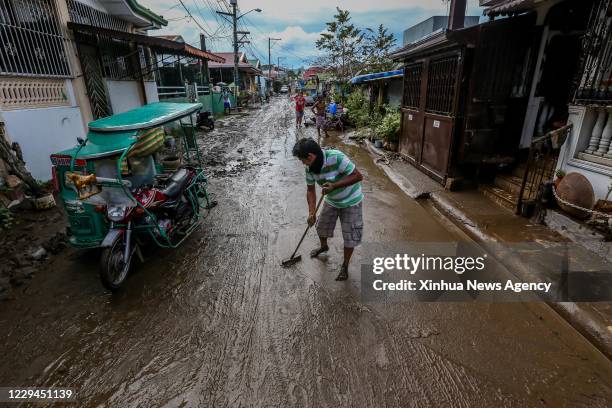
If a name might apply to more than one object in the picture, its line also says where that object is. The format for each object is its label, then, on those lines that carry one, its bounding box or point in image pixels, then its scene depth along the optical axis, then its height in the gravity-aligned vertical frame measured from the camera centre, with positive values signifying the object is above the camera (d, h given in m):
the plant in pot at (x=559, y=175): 4.87 -1.33
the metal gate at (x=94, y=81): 8.67 +0.30
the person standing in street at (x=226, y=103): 23.89 -0.94
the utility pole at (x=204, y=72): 20.19 +1.11
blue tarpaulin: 12.79 +0.48
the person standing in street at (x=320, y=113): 14.70 -1.10
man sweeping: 3.38 -1.14
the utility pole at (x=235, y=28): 26.50 +5.08
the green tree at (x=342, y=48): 23.11 +2.95
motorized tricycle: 3.83 -1.32
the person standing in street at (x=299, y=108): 16.94 -0.99
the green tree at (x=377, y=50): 21.06 +2.58
